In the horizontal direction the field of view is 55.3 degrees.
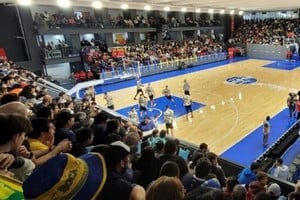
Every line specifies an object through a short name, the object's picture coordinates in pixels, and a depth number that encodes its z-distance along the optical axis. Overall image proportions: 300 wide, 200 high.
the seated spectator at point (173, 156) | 3.59
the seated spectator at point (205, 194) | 1.49
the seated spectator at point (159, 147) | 4.30
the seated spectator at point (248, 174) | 4.84
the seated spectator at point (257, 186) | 3.98
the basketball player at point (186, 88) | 13.04
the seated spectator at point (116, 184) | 1.94
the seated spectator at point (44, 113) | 3.98
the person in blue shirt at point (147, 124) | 10.52
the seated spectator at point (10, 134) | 1.85
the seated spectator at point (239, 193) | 3.24
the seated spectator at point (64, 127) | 3.81
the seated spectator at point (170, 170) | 2.88
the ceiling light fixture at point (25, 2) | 12.49
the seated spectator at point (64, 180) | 1.45
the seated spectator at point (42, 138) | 3.05
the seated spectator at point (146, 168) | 3.43
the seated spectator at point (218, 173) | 4.18
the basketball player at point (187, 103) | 11.84
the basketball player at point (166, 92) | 14.13
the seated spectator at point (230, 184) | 3.83
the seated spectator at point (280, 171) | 5.88
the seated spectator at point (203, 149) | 5.16
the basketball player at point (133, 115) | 11.07
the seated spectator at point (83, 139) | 3.42
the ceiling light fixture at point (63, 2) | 13.04
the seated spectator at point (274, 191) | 3.99
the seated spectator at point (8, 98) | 4.08
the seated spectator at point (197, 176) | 3.39
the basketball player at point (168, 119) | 10.33
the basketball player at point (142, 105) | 12.46
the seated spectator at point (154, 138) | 5.44
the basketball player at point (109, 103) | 12.86
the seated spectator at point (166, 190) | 1.69
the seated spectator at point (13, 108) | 2.90
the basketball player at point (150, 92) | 13.96
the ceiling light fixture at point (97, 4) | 14.30
